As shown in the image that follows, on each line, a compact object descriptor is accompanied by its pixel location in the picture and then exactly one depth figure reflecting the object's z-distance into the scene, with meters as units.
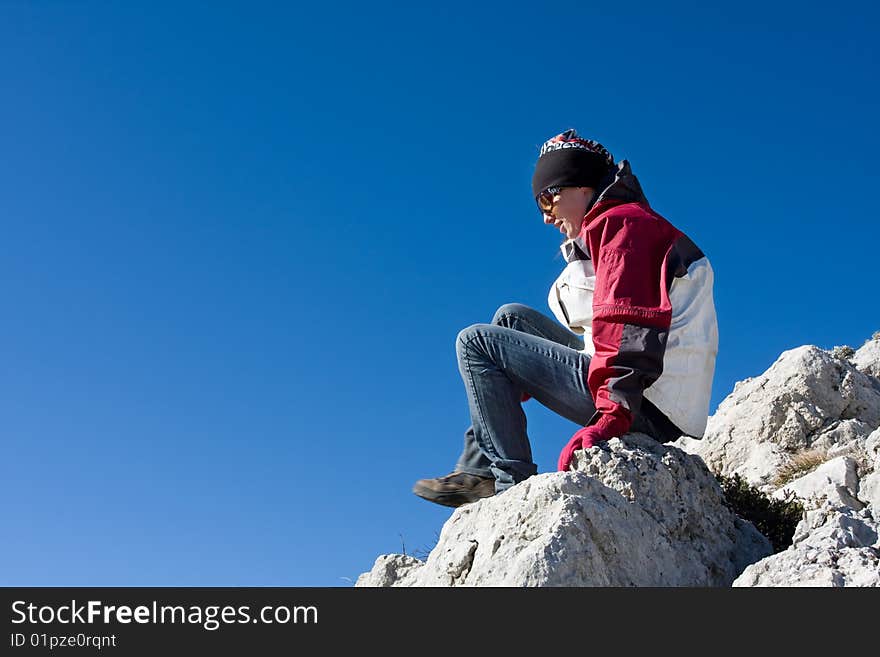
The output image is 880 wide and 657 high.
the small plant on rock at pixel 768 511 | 7.37
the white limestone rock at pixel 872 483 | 7.81
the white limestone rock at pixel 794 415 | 10.79
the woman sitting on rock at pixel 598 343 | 6.52
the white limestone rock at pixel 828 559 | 5.14
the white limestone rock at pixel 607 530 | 5.45
